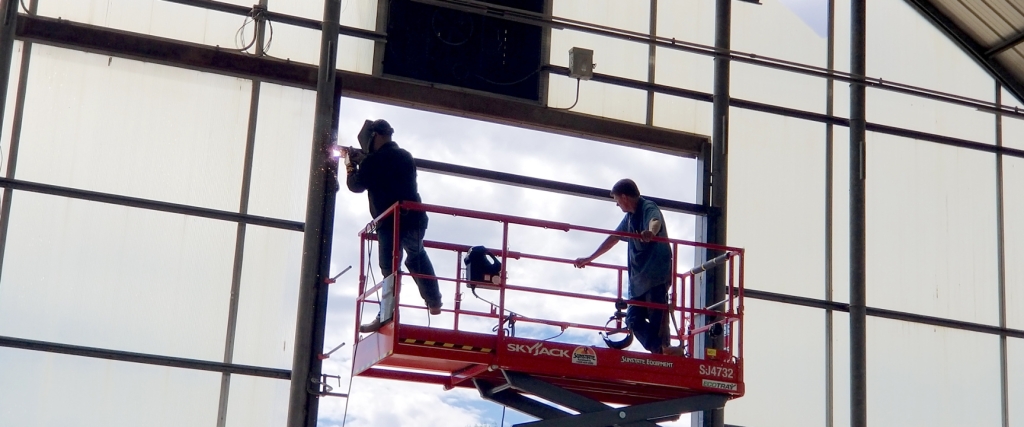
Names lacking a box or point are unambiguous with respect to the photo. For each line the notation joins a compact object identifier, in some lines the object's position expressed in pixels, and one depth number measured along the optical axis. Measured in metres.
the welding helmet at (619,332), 13.38
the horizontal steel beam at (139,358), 14.78
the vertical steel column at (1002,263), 19.09
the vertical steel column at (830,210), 18.11
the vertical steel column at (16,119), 14.91
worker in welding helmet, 13.27
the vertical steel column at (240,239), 15.48
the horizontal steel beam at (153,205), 15.14
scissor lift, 12.48
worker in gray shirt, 13.41
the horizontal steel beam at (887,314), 18.04
